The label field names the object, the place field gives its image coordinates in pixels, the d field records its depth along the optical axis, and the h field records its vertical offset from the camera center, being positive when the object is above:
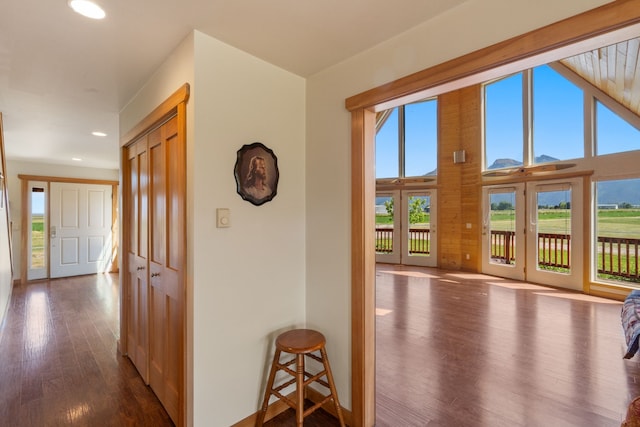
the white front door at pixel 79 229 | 6.06 -0.32
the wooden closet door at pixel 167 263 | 1.77 -0.34
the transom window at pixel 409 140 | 7.61 +2.07
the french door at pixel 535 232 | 5.28 -0.37
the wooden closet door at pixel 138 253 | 2.37 -0.35
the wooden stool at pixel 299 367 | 1.68 -0.96
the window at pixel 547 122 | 4.91 +1.83
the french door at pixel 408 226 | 7.55 -0.34
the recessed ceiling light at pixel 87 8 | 1.40 +1.05
